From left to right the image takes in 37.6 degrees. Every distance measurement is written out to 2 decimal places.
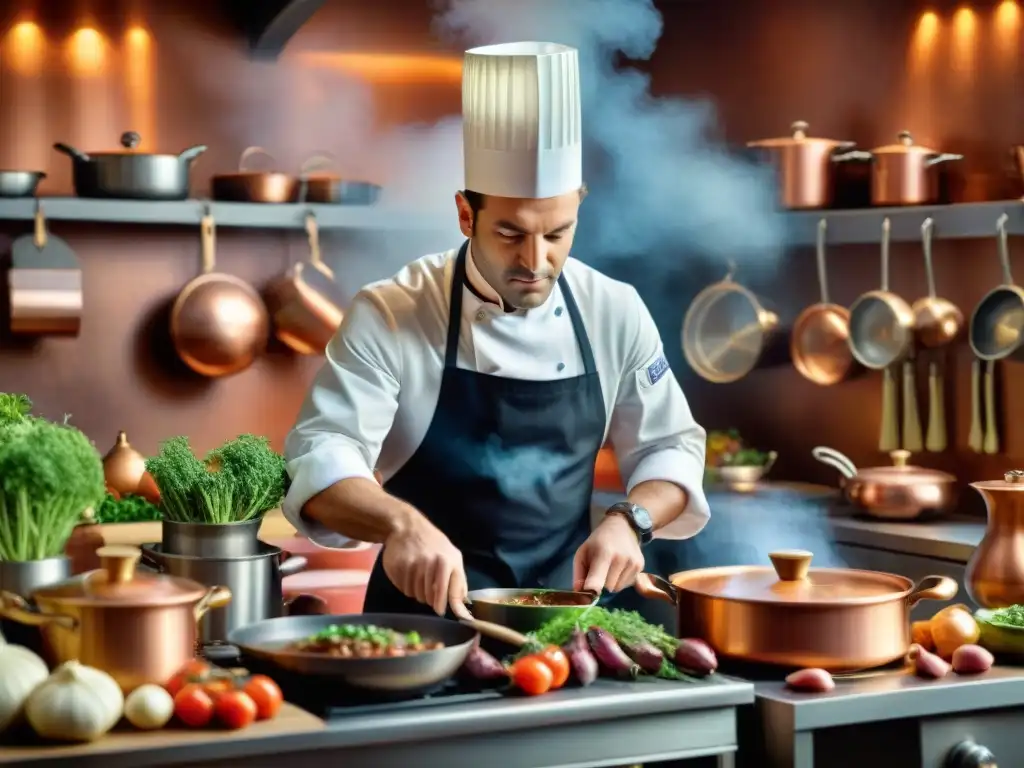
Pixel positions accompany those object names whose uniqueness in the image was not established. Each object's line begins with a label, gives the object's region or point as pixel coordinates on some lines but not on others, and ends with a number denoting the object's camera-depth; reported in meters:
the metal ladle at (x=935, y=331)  4.27
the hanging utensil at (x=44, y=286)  4.40
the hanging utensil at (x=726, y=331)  4.77
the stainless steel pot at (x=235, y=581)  2.31
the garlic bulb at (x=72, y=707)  1.70
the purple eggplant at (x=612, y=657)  2.00
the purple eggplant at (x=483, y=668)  1.93
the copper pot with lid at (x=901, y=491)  4.04
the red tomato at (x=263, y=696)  1.79
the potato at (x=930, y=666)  2.08
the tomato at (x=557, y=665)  1.94
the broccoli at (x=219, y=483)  2.39
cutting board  1.68
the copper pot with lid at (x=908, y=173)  4.27
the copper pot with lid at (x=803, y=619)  2.05
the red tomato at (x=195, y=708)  1.76
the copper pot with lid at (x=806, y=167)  4.50
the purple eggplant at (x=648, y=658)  2.01
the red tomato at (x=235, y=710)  1.75
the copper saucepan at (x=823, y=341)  4.57
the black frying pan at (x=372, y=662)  1.83
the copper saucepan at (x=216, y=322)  4.60
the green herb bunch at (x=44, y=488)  1.98
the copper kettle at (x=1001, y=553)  2.40
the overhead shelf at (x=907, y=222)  4.01
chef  2.50
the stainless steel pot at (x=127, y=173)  4.29
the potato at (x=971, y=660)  2.11
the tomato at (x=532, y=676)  1.92
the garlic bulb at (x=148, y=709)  1.76
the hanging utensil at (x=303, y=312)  4.70
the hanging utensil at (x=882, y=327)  4.32
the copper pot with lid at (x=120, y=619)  1.85
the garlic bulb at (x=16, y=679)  1.74
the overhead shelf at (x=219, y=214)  4.28
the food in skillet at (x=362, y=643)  1.88
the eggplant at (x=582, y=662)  1.96
